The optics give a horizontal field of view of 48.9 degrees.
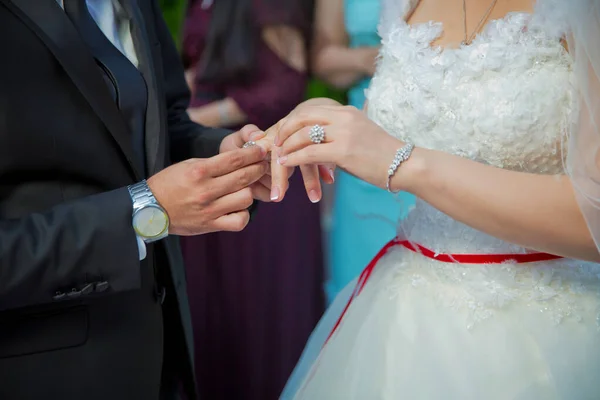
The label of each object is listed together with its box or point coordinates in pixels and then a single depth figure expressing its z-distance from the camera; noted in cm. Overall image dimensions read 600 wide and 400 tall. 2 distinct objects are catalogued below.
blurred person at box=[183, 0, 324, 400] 180
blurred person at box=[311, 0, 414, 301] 175
